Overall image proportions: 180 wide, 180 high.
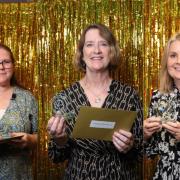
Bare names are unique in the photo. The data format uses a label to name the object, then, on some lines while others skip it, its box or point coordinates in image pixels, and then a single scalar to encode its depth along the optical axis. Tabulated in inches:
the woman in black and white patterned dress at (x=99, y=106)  59.7
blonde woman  58.0
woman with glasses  67.0
